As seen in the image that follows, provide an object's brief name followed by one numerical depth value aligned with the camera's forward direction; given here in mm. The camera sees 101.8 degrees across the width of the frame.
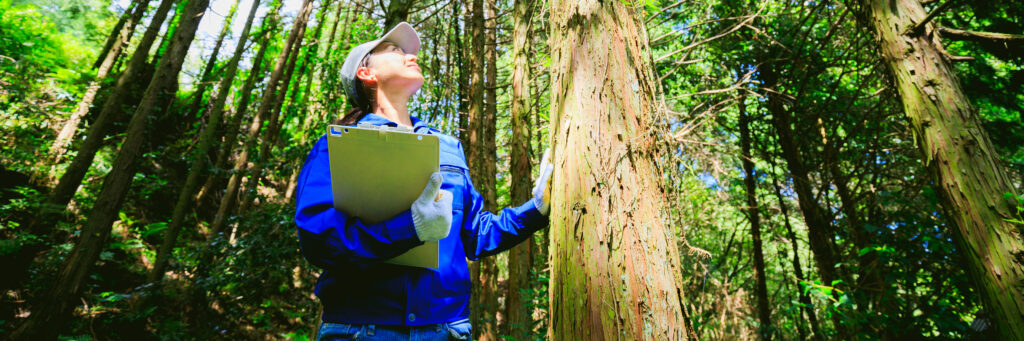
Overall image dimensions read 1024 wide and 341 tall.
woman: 1326
